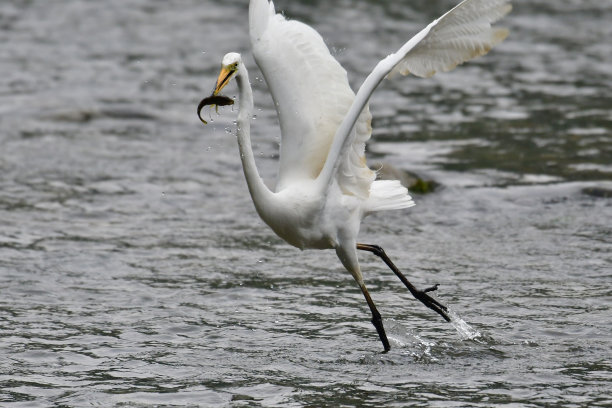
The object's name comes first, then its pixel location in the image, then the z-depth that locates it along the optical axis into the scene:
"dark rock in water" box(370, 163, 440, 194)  19.70
